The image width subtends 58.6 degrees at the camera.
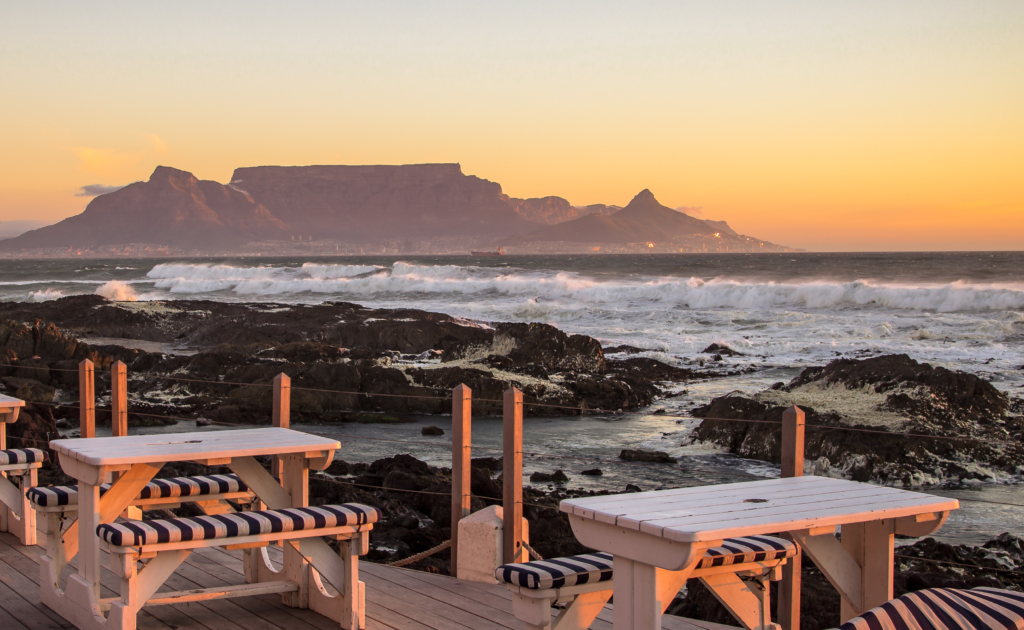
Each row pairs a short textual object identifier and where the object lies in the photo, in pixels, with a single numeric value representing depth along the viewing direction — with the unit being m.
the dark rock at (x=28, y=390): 10.98
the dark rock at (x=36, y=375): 12.33
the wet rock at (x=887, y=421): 8.12
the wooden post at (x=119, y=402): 5.21
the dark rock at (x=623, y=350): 18.62
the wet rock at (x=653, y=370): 15.17
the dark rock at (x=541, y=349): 14.74
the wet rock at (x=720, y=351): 18.48
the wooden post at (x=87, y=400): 5.27
